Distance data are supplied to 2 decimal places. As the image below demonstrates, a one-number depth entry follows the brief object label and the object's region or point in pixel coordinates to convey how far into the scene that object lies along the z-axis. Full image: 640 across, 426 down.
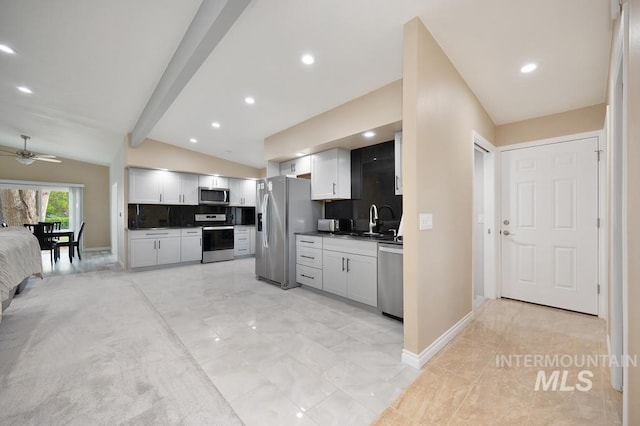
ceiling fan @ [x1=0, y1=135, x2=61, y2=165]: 5.15
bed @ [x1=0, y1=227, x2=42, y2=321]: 2.36
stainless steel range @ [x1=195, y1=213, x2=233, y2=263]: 6.08
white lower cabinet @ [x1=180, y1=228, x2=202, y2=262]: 5.80
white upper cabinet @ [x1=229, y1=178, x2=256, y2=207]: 6.79
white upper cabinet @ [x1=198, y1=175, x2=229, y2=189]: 6.25
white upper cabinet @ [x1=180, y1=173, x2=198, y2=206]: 5.95
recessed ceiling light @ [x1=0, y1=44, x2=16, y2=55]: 2.64
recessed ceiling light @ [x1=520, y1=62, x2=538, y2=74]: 2.35
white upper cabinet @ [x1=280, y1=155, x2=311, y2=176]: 4.32
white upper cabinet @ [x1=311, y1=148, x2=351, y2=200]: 3.91
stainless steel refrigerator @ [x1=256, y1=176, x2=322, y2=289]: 3.97
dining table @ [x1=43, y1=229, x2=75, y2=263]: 5.66
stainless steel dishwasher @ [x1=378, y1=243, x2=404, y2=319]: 2.65
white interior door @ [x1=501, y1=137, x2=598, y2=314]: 2.89
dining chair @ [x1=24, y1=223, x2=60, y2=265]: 5.33
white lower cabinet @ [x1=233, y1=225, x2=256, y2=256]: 6.66
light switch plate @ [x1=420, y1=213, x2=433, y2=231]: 1.99
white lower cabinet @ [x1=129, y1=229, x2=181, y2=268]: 5.16
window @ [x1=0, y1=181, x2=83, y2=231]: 7.34
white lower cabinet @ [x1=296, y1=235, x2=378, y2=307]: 3.00
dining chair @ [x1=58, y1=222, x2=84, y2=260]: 6.13
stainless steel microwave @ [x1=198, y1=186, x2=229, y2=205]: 6.21
